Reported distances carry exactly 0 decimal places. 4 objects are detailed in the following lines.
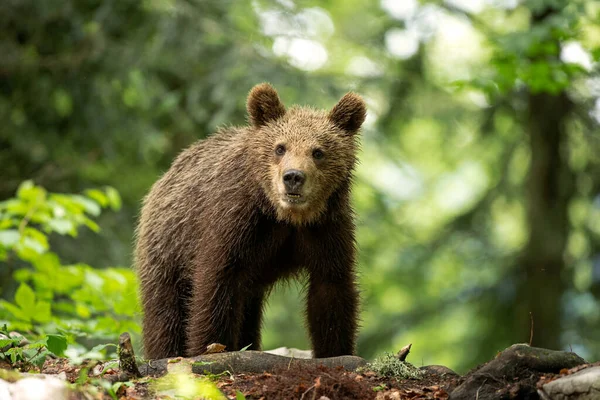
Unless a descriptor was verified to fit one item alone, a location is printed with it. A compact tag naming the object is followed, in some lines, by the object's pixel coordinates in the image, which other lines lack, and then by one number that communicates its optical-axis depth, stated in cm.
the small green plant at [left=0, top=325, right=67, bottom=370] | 1048
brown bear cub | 1333
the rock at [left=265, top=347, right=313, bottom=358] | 1556
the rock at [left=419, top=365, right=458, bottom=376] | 1197
